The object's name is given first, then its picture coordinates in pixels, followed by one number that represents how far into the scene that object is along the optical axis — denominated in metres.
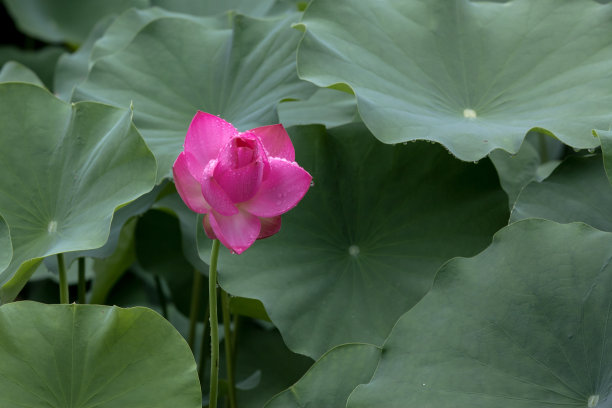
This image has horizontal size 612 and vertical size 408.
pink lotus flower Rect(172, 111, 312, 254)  3.25
